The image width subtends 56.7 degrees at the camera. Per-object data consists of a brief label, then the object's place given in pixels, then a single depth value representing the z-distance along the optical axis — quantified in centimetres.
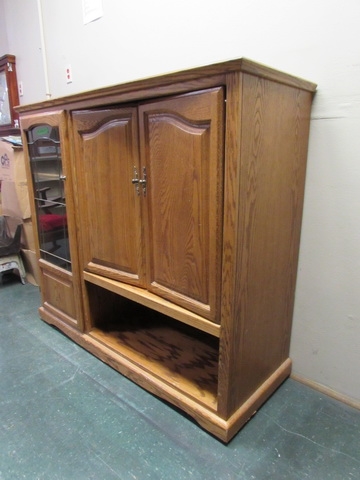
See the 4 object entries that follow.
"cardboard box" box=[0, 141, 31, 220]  260
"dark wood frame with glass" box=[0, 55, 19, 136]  304
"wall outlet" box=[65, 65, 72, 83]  249
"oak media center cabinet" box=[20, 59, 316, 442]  112
